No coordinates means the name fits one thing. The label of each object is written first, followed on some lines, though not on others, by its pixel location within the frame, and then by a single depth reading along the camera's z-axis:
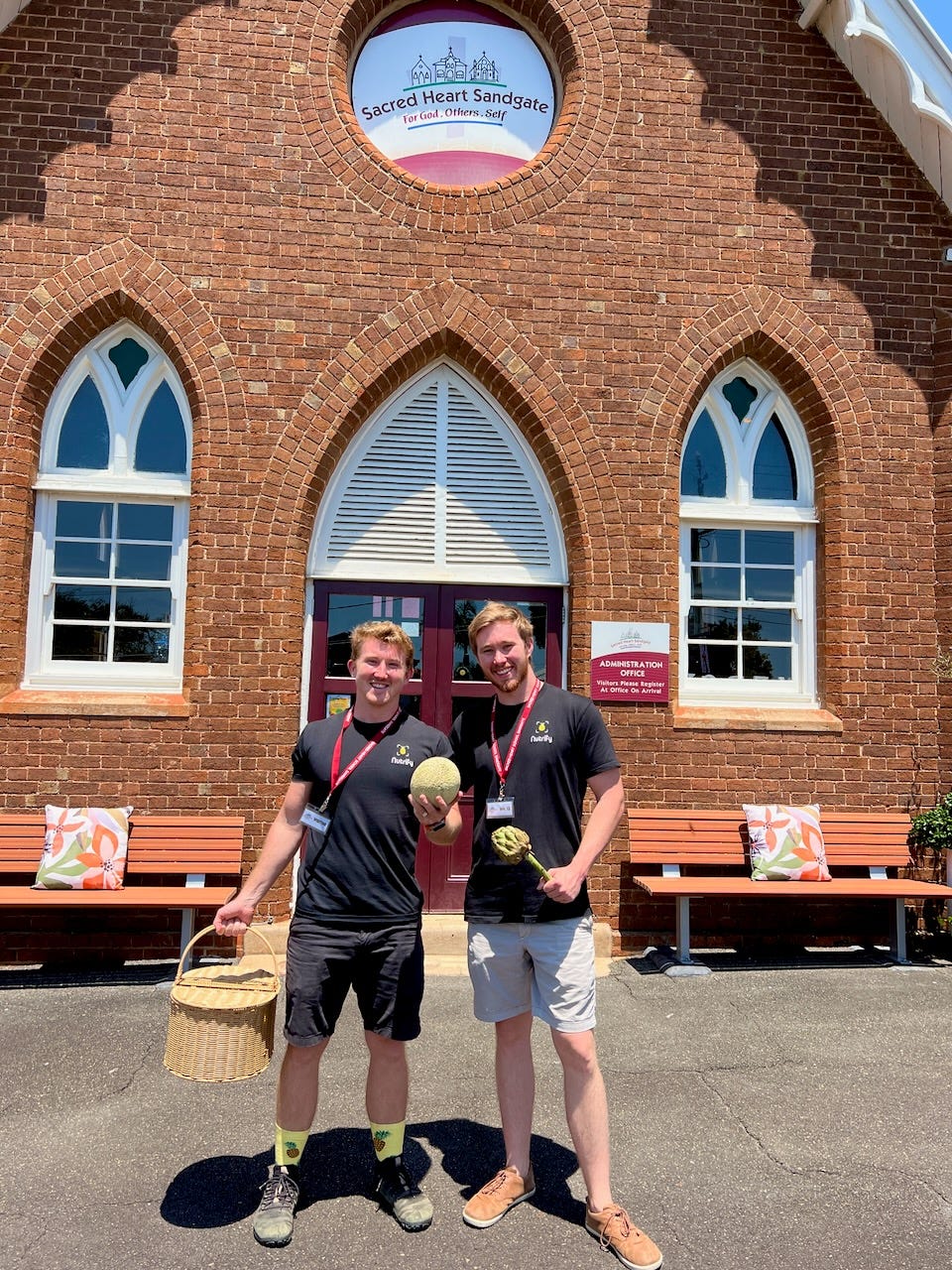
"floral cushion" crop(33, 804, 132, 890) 5.59
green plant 6.12
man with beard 2.89
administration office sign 6.30
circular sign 6.83
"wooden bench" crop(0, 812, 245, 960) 5.53
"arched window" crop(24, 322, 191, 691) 6.35
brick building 6.20
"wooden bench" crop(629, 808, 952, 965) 5.81
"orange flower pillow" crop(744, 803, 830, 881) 6.07
